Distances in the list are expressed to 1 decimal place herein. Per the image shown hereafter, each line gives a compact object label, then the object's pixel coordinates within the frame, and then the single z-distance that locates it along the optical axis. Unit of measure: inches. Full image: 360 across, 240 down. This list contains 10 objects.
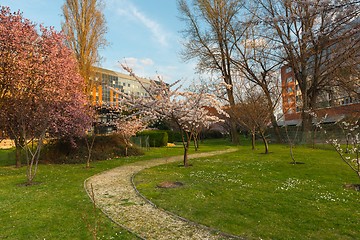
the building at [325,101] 903.1
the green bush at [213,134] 1841.4
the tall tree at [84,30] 838.5
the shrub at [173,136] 1402.6
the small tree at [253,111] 786.0
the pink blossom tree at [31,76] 457.4
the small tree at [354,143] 281.1
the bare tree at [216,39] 1091.9
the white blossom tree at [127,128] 730.7
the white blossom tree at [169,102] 446.3
